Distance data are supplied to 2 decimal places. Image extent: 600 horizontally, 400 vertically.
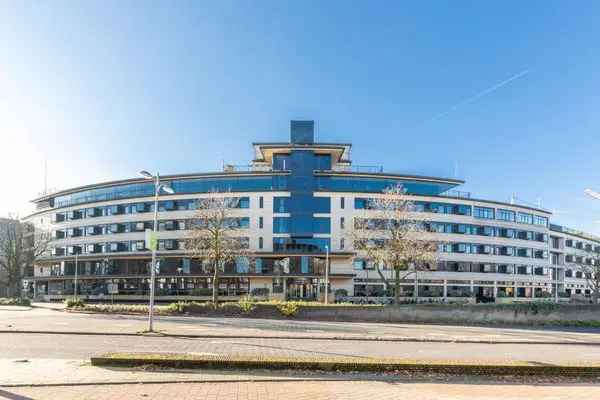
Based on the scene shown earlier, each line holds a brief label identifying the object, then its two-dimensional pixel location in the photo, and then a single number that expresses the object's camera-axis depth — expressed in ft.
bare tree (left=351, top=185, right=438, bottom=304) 132.36
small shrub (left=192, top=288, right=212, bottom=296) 198.08
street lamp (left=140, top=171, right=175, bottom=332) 70.17
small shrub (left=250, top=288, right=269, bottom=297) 194.38
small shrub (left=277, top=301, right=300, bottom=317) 112.57
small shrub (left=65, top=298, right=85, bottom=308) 134.52
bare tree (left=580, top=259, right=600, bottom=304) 200.73
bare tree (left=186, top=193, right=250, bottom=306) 132.57
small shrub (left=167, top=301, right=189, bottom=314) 117.29
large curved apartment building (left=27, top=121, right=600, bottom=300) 199.00
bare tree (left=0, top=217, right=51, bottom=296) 198.08
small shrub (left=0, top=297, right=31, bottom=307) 169.27
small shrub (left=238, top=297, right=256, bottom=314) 114.21
